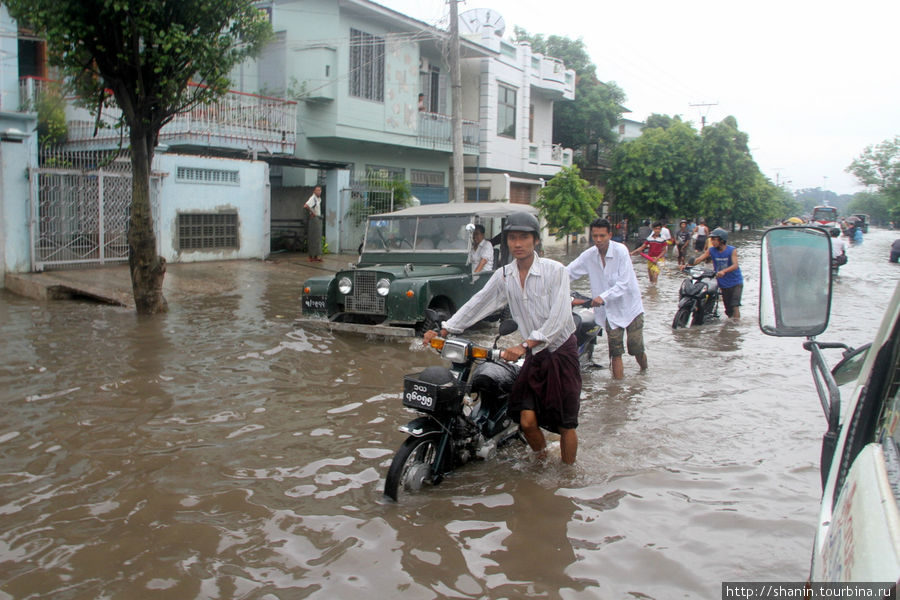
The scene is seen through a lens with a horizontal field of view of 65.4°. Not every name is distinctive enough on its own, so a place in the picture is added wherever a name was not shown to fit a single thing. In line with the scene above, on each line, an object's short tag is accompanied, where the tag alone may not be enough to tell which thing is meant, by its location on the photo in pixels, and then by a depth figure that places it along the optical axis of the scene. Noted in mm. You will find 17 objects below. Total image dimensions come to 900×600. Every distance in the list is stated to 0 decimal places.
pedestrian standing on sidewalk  16188
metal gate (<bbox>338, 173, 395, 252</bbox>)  18328
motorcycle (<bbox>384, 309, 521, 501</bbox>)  4125
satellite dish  23906
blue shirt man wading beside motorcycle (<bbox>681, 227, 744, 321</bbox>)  10883
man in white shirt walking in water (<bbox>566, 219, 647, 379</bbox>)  6723
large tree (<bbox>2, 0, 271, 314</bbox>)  8570
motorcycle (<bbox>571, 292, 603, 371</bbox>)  6777
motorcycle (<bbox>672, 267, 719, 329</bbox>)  10672
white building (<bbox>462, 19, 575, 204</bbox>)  24062
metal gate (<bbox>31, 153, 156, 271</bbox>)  12211
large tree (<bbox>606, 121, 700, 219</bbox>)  33562
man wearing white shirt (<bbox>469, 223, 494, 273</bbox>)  9398
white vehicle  1422
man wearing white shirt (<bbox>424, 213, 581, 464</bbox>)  4207
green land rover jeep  8469
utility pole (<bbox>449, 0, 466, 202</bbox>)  17578
